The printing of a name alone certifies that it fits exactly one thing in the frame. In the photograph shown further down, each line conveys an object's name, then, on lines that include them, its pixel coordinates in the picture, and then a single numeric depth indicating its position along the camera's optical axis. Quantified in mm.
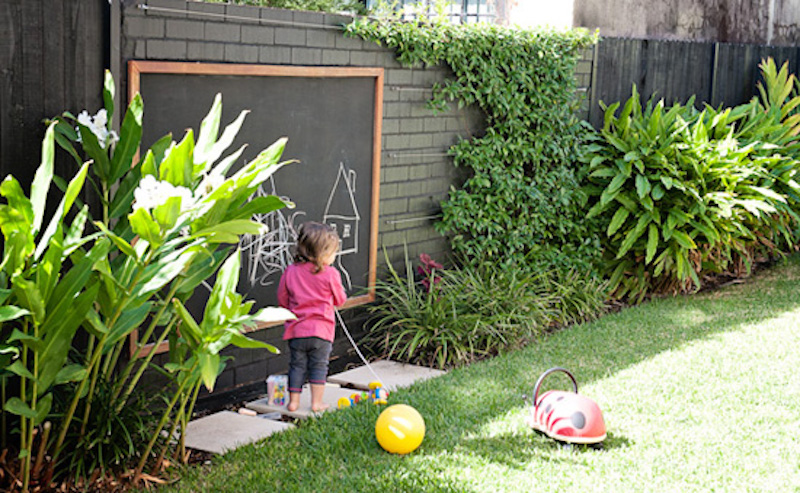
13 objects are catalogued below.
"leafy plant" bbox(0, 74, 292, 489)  3518
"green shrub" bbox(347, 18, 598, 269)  7195
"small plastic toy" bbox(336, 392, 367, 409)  5438
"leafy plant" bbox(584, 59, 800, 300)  8141
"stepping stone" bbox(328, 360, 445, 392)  6023
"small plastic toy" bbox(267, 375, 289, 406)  5484
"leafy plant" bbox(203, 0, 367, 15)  9117
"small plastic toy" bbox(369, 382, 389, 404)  5359
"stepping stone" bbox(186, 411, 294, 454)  4801
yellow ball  4492
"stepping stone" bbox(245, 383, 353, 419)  5359
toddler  5391
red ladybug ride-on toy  4652
